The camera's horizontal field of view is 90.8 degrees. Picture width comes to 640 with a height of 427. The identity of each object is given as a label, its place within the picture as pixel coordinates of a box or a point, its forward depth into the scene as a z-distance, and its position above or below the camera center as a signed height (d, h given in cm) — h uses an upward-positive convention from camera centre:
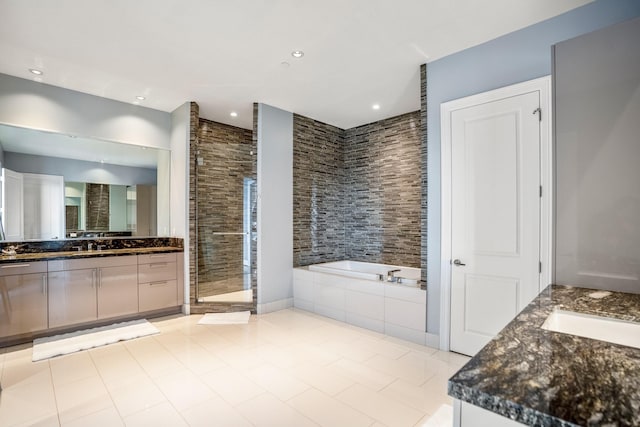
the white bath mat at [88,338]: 308 -134
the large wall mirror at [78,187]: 354 +34
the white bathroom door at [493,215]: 260 -3
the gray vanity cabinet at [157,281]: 401 -88
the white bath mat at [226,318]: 397 -137
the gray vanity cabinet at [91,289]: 342 -87
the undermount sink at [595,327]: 121 -46
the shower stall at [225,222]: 445 -13
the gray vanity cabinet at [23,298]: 312 -85
